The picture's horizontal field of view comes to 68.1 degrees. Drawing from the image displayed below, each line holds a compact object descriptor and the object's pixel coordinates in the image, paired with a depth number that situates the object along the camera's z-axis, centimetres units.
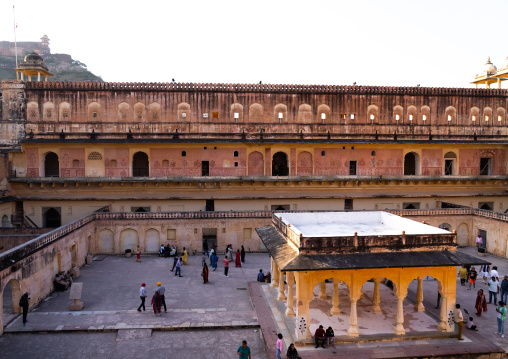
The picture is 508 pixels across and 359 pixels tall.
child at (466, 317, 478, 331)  1236
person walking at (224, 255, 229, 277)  1814
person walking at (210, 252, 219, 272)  1938
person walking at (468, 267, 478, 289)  1661
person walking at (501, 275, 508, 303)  1427
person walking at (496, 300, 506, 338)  1181
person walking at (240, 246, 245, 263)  2092
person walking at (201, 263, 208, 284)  1705
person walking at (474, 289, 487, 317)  1355
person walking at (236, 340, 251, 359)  988
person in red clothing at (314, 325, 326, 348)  1123
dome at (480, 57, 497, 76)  3027
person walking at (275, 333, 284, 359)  1022
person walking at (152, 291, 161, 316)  1344
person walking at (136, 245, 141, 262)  2058
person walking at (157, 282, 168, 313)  1356
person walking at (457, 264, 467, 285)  1694
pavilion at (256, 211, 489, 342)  1140
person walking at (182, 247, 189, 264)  2006
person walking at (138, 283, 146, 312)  1379
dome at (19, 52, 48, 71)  2578
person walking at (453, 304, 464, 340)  1179
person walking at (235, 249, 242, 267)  1975
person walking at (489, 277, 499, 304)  1459
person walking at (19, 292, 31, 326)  1252
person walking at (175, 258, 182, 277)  1792
